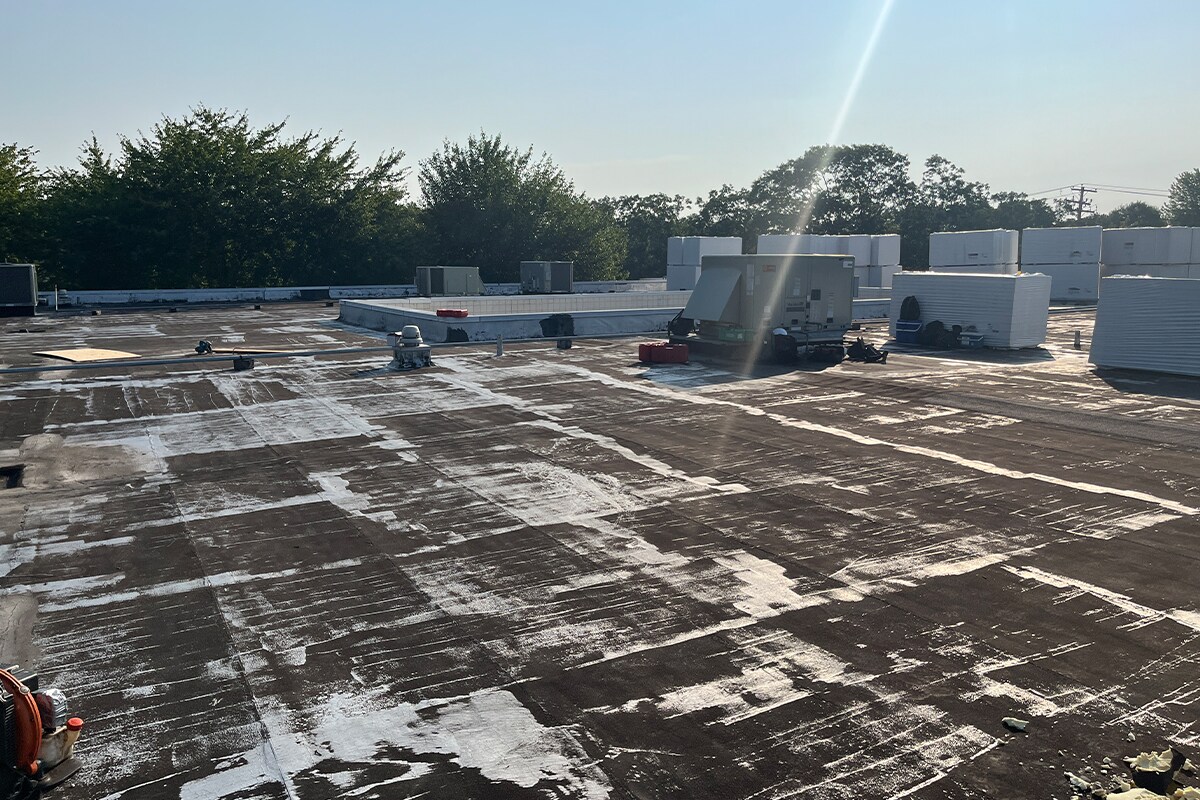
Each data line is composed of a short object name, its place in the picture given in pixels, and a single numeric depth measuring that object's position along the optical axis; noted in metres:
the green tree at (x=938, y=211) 72.38
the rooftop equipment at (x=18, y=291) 37.66
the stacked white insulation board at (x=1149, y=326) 22.30
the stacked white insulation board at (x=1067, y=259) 42.75
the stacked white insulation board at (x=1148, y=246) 40.19
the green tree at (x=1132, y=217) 97.56
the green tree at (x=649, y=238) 75.12
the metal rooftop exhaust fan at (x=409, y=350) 23.78
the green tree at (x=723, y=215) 76.19
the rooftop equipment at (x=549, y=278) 47.47
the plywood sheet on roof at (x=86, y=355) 24.38
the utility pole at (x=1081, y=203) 96.19
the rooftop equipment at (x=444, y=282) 43.31
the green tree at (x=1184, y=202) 91.56
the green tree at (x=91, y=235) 49.28
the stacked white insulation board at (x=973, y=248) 38.06
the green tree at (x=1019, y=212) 83.57
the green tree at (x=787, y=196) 77.00
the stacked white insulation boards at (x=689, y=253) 45.75
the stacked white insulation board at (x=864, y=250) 43.03
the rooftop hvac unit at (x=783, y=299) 25.11
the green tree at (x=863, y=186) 80.52
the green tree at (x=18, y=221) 48.03
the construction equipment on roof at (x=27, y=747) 5.96
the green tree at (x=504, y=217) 57.53
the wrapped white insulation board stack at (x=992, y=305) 27.14
